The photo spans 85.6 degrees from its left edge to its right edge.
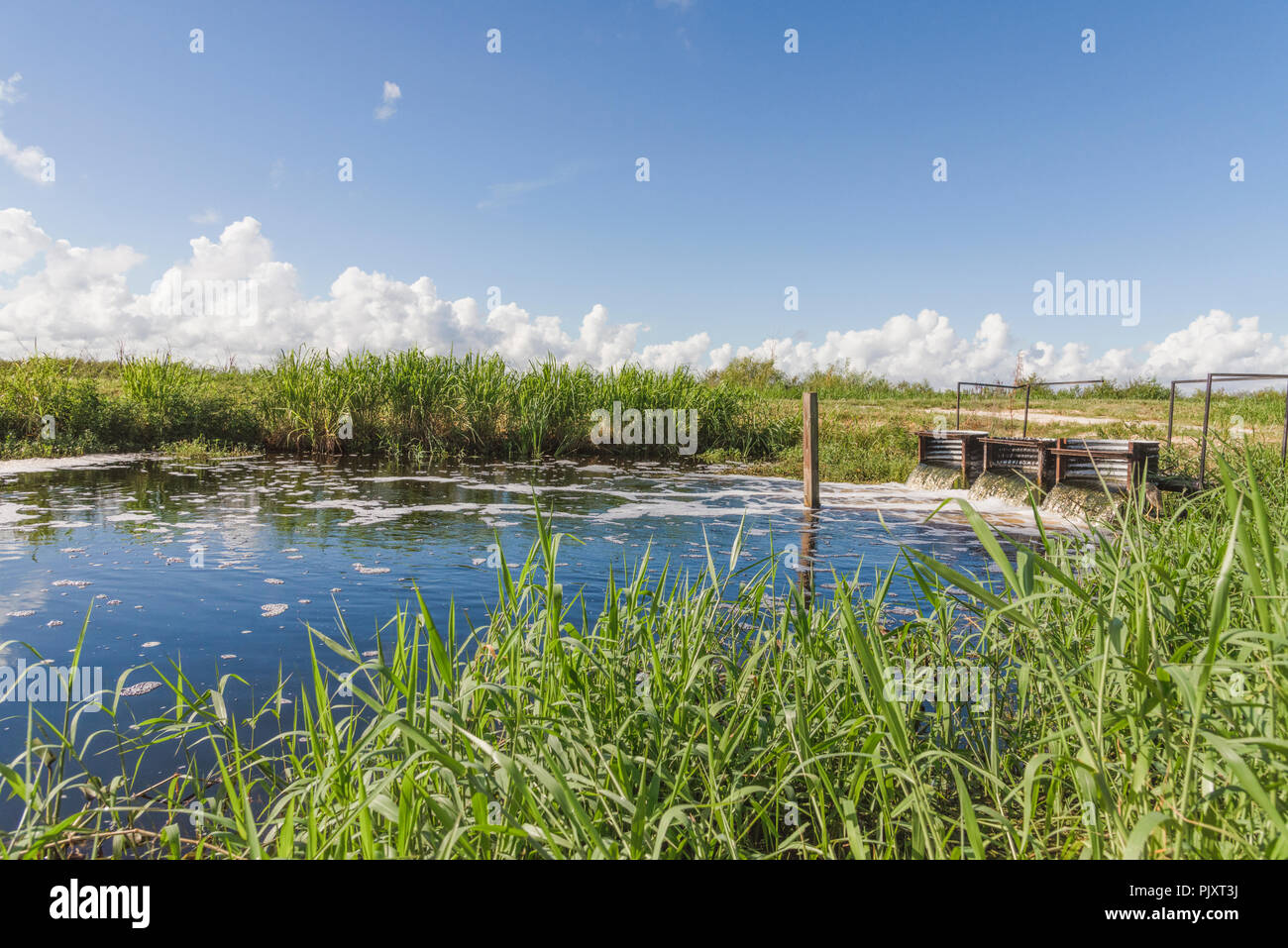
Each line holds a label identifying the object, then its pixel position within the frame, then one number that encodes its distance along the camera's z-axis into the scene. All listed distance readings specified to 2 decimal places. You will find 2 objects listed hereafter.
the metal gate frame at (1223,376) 6.76
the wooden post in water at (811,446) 10.10
